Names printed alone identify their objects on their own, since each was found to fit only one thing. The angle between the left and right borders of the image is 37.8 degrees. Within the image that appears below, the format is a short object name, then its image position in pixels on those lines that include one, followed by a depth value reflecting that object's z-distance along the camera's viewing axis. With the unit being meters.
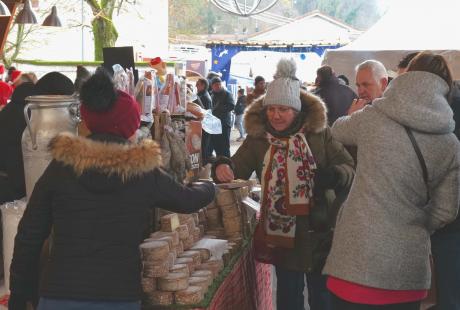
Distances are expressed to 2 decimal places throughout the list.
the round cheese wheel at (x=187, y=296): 2.80
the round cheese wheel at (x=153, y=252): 2.78
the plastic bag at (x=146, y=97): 3.54
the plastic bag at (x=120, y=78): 3.48
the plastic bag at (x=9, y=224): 3.64
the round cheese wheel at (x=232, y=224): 3.72
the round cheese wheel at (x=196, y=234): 3.45
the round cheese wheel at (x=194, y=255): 3.16
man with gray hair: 4.23
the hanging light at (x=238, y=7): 9.22
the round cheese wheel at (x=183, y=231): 3.23
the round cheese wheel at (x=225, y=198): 3.69
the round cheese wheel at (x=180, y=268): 2.91
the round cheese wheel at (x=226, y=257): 3.41
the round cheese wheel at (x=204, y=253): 3.27
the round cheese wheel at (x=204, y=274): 3.03
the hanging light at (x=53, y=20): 13.67
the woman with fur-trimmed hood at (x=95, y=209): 2.31
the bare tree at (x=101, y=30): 17.75
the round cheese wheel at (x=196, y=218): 3.56
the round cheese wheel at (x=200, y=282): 2.92
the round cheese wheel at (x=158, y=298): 2.78
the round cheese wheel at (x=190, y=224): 3.37
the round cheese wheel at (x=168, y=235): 3.03
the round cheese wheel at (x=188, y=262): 3.06
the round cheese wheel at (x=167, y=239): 2.95
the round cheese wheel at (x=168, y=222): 3.10
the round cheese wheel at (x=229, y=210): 3.71
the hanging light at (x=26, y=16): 12.74
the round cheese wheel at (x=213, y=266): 3.17
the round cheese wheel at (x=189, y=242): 3.30
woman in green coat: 3.42
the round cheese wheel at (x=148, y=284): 2.78
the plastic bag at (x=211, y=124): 4.67
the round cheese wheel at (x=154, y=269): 2.77
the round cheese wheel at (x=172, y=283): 2.78
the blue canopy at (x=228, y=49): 21.91
